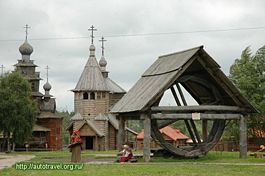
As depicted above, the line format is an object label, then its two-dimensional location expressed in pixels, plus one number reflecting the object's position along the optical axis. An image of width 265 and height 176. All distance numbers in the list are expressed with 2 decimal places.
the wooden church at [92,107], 65.94
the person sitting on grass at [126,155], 26.33
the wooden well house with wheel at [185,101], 28.39
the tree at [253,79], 49.62
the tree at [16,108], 54.42
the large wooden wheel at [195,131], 29.77
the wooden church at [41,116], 67.50
